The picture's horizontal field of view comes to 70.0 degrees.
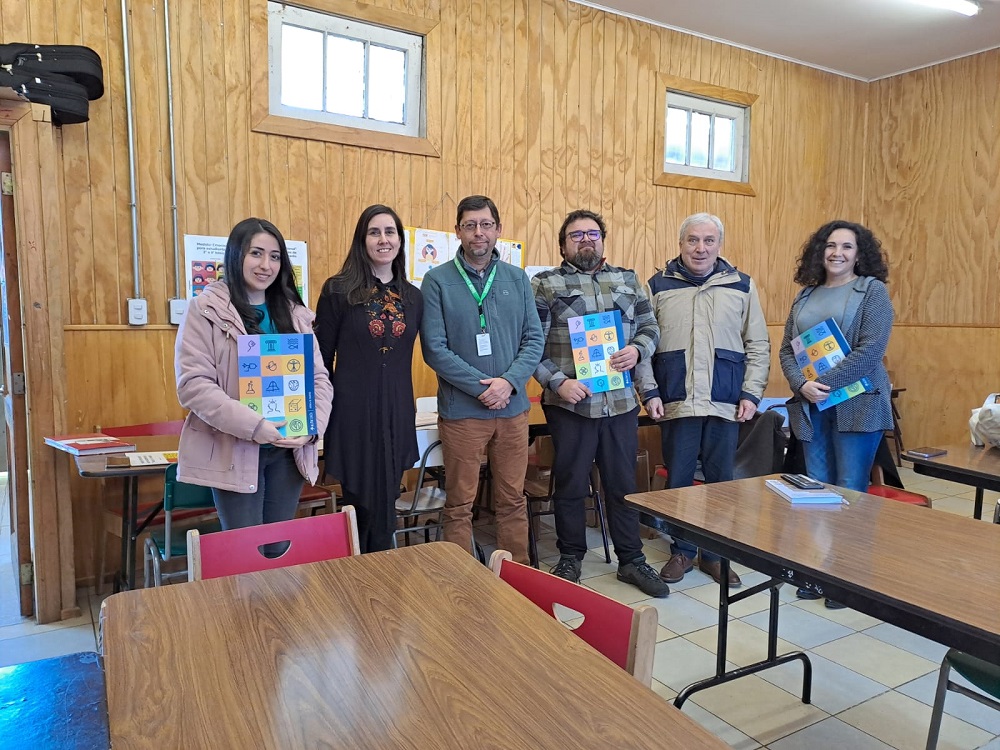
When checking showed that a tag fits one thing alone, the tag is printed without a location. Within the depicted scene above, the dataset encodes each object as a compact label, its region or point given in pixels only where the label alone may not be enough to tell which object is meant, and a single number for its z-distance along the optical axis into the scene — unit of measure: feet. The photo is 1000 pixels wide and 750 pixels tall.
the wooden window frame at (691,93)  16.55
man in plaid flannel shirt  10.32
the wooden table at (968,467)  8.05
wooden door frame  9.30
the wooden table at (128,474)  8.52
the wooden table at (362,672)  3.04
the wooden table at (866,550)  4.32
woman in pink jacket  7.06
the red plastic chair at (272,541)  5.24
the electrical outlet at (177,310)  11.34
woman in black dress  8.44
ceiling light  14.99
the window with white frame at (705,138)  17.39
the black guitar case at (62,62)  9.16
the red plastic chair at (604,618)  3.74
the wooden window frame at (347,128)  11.98
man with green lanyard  9.38
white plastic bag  9.21
